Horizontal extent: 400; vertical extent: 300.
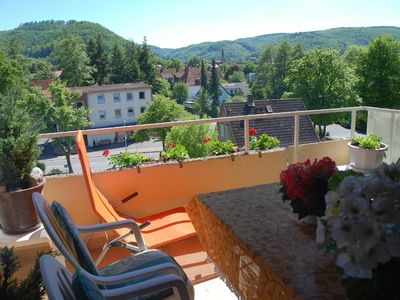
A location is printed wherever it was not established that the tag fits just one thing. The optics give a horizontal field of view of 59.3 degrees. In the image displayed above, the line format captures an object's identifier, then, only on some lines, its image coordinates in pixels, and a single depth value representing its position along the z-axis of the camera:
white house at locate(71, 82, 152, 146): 32.28
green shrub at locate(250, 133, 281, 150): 3.55
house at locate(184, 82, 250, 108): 48.48
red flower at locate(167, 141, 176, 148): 3.38
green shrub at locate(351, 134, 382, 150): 4.15
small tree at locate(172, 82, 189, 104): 46.41
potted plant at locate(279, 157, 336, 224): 1.31
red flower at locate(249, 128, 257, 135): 3.79
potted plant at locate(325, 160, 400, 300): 0.77
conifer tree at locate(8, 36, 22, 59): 28.44
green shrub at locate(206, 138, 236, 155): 3.40
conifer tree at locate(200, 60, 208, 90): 48.68
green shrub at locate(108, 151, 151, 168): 3.07
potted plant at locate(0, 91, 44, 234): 2.31
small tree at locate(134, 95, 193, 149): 27.72
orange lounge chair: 2.24
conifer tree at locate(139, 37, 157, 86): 41.25
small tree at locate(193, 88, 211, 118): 42.25
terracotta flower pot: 2.32
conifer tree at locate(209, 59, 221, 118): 44.62
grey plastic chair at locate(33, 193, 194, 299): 1.25
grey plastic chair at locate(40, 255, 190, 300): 0.87
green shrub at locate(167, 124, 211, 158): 12.93
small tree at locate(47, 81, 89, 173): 23.70
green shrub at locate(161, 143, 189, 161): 3.20
